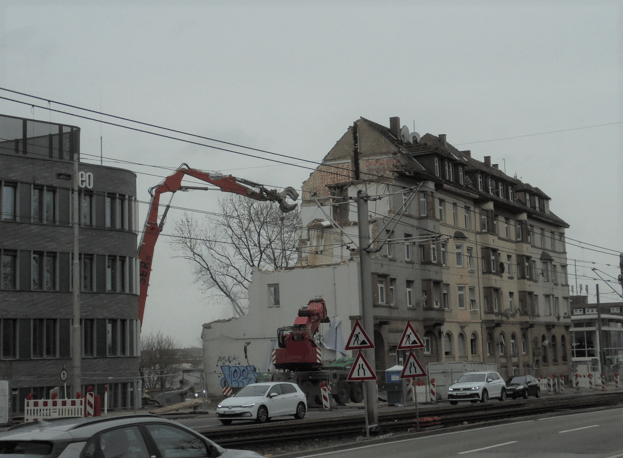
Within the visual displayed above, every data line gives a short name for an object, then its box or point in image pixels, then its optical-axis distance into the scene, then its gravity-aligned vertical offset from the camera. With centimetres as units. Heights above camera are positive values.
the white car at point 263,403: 2761 -186
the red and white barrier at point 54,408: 2838 -184
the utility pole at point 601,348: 6850 -101
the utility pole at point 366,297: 2200 +123
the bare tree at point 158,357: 8306 -73
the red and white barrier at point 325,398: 3912 -240
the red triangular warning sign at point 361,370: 2003 -61
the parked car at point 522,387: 4419 -251
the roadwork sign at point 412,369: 2123 -66
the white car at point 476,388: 3888 -219
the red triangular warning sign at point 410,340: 2117 +5
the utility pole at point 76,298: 3108 +207
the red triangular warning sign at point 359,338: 2030 +13
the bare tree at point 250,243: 6094 +740
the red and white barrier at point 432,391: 4068 -237
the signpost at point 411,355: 2120 -33
